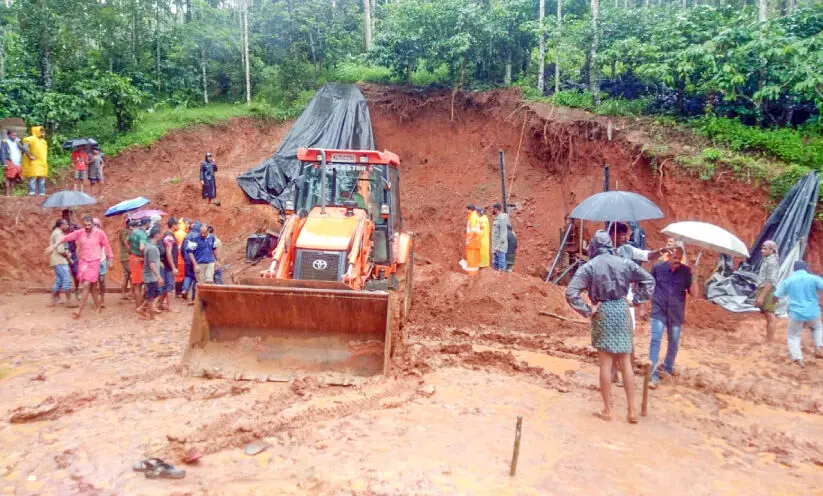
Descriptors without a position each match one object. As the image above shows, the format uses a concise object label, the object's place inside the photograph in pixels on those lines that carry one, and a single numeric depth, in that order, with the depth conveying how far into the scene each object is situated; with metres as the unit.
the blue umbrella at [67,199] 10.91
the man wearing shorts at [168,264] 10.55
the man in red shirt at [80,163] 15.10
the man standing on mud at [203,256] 11.32
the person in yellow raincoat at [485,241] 12.96
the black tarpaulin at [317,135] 17.69
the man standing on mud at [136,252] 10.21
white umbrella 7.39
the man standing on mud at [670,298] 7.07
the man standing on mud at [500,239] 12.87
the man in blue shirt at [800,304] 8.12
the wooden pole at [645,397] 6.12
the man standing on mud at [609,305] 5.97
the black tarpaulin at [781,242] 10.55
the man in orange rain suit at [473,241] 12.88
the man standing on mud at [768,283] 9.20
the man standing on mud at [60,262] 10.79
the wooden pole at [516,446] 4.51
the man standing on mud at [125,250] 10.79
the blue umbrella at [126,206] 11.57
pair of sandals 4.43
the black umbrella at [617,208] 8.17
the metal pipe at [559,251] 13.89
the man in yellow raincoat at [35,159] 13.88
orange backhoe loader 6.68
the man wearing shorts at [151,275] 9.94
